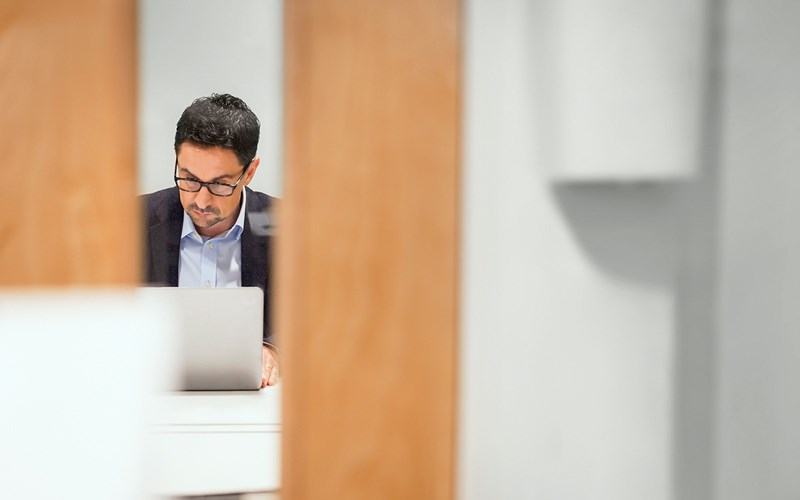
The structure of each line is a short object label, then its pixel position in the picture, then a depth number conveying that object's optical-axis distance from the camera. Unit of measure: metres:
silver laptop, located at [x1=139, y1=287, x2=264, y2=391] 3.24
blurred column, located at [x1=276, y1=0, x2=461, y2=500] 1.53
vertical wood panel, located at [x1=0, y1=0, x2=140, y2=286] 1.46
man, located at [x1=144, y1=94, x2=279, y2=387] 3.82
